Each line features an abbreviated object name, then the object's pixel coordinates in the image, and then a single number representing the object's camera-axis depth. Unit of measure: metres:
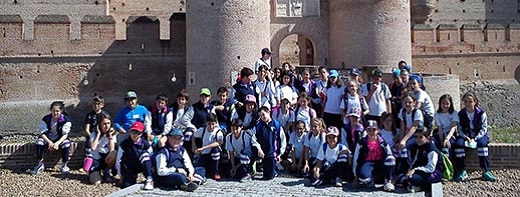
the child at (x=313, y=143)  7.98
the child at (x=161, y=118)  8.37
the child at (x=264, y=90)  9.21
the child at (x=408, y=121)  7.66
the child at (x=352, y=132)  7.89
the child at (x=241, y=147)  7.98
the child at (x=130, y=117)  8.18
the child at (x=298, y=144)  8.25
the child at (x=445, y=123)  7.98
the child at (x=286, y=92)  9.19
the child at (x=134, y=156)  7.50
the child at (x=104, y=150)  8.15
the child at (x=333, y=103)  8.92
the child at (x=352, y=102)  8.36
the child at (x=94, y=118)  8.52
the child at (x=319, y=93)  9.58
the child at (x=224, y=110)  8.57
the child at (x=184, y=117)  8.43
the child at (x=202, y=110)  8.46
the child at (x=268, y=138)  8.01
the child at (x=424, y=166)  7.17
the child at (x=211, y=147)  8.03
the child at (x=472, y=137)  7.99
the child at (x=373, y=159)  7.29
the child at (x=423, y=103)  8.20
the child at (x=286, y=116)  8.71
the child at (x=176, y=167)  7.33
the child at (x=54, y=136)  8.63
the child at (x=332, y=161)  7.59
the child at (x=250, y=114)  8.33
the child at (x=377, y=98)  8.71
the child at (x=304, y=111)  8.50
